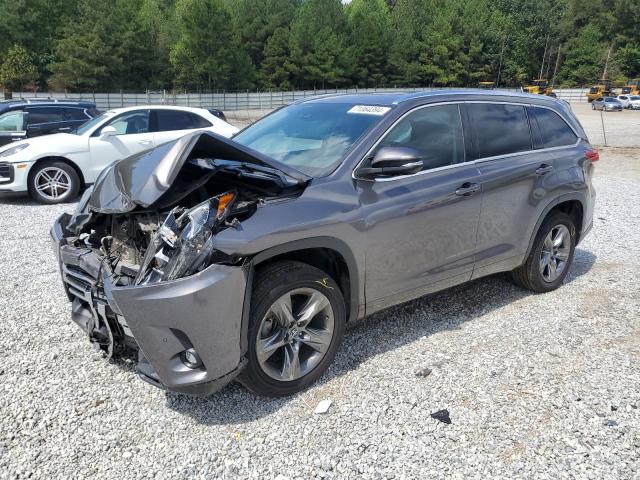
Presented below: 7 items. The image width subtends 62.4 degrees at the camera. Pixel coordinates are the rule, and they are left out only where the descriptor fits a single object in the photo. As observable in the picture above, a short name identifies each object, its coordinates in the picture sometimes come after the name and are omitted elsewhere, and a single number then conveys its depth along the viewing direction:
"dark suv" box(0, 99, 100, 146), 10.84
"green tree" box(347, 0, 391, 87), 83.00
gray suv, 2.71
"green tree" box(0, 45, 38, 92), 57.47
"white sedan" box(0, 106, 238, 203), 8.40
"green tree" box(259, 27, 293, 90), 77.06
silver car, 49.34
